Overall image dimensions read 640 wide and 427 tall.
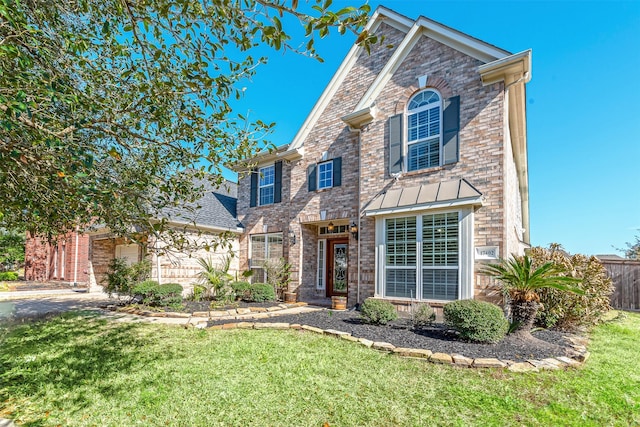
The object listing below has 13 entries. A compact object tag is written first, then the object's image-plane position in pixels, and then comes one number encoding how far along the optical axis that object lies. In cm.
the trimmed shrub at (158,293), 1024
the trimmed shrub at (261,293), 1166
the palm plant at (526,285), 633
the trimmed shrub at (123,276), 1076
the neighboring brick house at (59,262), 1917
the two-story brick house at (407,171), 830
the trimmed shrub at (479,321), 621
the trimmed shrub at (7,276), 2288
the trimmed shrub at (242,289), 1207
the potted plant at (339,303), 1059
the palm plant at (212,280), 1170
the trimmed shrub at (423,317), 768
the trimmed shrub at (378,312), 780
